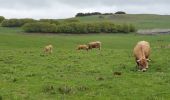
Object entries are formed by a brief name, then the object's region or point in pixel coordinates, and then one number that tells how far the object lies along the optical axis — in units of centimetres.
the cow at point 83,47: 4782
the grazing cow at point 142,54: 2445
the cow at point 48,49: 4188
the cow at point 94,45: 4984
